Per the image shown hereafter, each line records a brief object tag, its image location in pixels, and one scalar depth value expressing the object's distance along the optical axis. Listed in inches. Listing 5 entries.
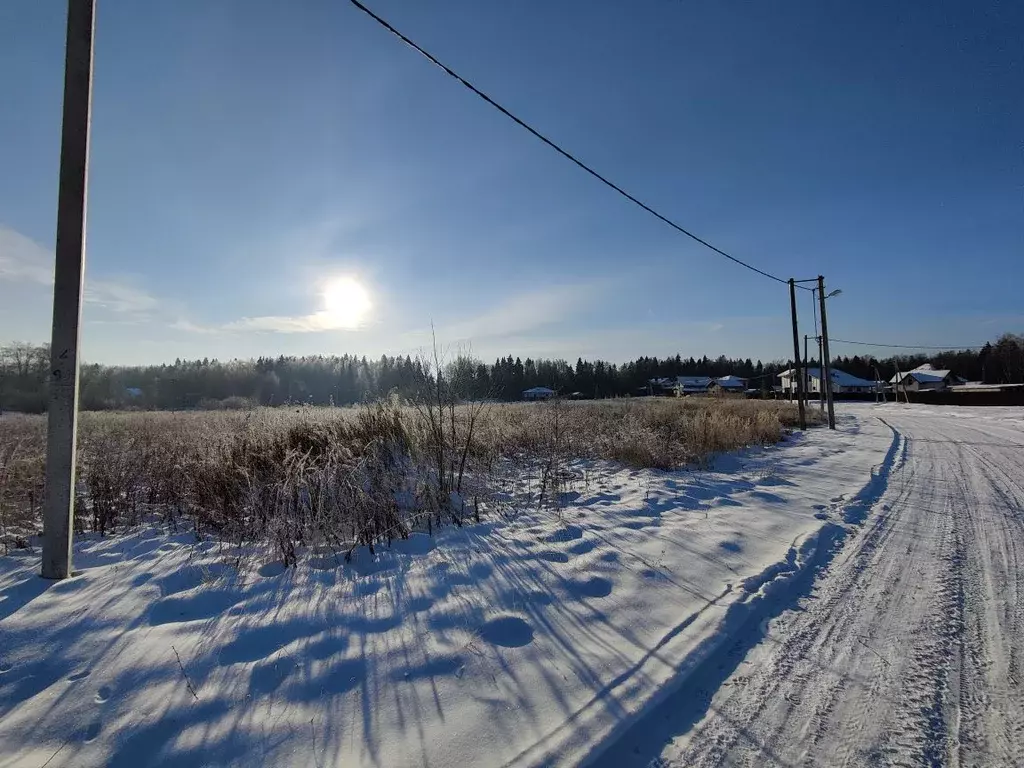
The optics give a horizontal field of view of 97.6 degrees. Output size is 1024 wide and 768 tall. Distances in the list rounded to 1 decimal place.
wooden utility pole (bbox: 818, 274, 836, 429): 800.2
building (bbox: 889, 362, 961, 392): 2704.2
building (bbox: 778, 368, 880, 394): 2977.4
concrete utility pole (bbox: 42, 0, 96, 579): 134.0
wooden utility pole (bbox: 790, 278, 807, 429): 720.3
